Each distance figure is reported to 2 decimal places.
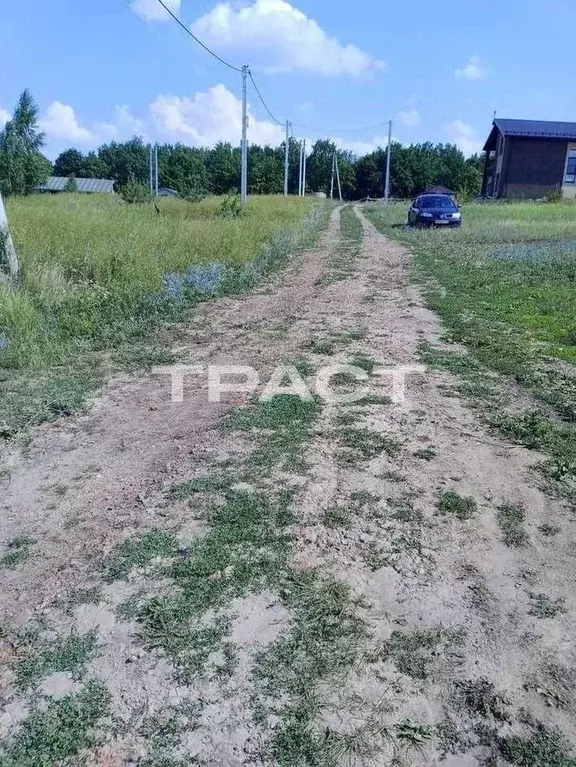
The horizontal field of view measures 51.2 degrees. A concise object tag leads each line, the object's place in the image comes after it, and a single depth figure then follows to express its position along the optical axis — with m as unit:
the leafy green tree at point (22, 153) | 40.78
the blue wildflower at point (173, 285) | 8.40
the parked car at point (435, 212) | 21.34
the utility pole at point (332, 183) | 73.34
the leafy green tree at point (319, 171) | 77.88
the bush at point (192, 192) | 27.59
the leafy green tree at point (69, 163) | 86.75
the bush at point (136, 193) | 27.53
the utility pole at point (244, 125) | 24.44
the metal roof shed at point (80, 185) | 50.48
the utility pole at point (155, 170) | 65.88
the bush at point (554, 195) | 40.50
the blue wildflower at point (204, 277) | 9.15
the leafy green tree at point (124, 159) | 83.12
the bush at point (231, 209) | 20.81
